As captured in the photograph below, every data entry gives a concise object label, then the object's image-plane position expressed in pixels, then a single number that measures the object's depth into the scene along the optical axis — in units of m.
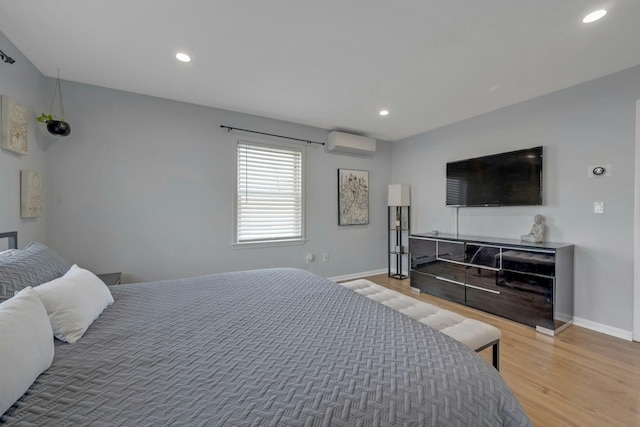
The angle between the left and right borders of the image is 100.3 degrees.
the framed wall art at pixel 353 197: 4.35
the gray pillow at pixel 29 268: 1.17
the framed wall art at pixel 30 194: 2.23
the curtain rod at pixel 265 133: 3.42
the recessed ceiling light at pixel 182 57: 2.23
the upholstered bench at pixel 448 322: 1.69
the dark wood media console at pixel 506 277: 2.56
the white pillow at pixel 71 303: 1.12
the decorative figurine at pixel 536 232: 2.93
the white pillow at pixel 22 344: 0.72
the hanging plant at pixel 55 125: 2.42
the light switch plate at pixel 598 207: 2.62
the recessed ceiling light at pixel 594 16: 1.76
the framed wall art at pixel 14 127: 1.95
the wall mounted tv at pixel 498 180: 3.03
